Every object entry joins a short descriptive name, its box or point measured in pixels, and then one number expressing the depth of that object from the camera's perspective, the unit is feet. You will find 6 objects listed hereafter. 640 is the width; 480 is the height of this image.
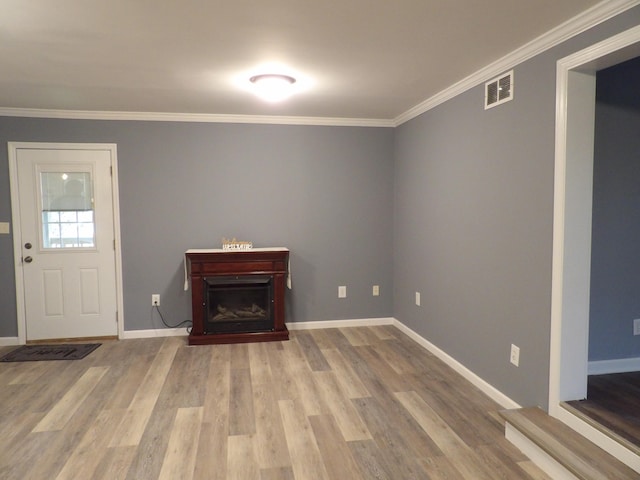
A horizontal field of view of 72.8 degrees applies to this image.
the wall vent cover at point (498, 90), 9.32
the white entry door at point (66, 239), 14.26
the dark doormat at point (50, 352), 12.98
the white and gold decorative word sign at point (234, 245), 14.78
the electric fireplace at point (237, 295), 14.16
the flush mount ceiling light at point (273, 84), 10.50
